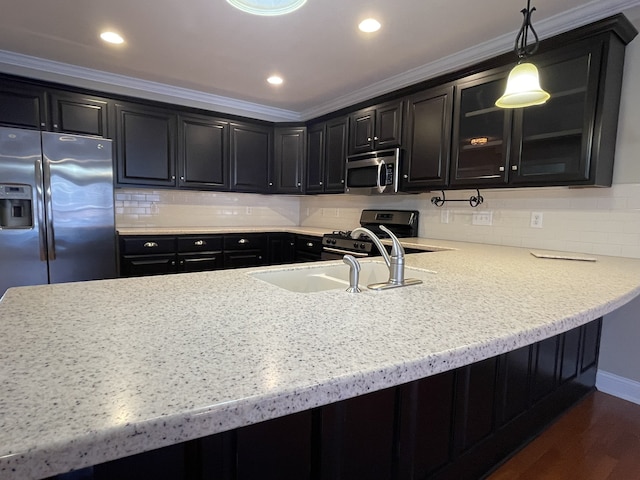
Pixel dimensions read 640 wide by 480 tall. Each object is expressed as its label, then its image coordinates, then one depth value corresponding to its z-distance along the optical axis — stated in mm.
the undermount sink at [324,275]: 1482
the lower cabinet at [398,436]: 670
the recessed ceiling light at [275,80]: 3311
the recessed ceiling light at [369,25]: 2309
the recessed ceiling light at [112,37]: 2539
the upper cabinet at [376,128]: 3094
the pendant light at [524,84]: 1518
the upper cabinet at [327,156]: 3689
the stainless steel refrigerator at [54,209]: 2656
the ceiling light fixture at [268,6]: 1568
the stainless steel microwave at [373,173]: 3086
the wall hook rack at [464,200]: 2805
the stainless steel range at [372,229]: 2980
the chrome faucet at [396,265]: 1186
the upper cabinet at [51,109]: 2855
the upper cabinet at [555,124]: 1967
